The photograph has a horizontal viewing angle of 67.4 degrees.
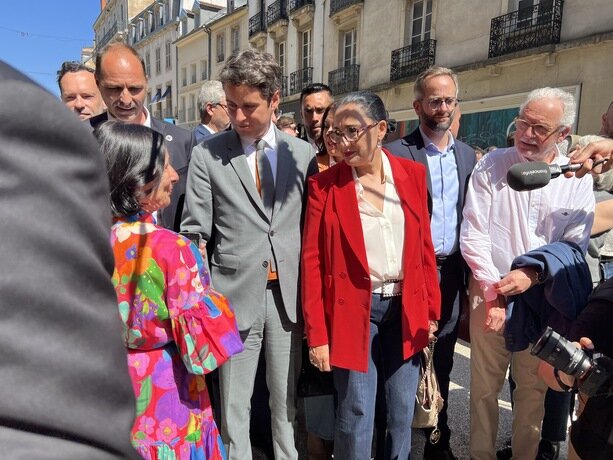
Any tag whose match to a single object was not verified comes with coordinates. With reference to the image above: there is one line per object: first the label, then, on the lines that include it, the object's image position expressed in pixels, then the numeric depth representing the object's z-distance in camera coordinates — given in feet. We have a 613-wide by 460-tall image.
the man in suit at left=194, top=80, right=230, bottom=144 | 16.14
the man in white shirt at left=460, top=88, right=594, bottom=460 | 7.93
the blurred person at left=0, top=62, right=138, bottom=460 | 1.41
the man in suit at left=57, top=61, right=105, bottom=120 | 11.07
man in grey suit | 7.62
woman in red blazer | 7.44
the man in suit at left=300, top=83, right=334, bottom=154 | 12.12
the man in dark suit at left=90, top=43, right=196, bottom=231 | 8.66
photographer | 5.10
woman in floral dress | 5.45
